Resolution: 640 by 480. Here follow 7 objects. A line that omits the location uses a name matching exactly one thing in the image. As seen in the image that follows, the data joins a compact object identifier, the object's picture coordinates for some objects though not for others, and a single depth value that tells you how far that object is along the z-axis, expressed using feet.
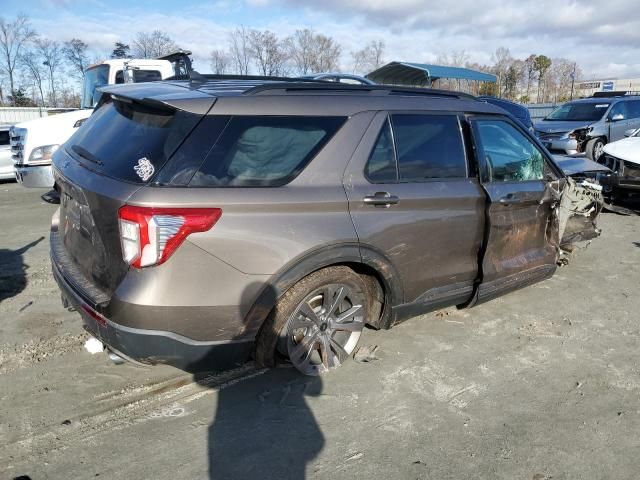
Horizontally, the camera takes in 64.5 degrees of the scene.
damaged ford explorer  8.30
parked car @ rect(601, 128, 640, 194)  25.48
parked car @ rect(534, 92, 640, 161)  41.47
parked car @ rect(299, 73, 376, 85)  38.42
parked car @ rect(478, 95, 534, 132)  46.70
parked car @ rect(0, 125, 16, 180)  37.09
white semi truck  25.76
